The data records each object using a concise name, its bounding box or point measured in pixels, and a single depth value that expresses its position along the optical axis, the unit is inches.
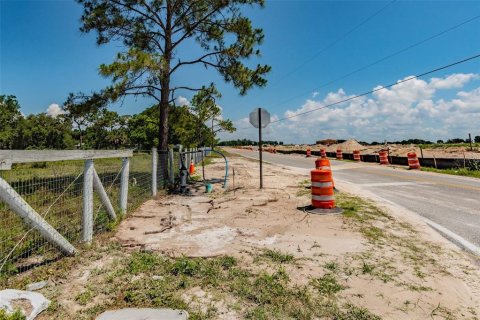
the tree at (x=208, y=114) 554.3
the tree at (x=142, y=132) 2886.3
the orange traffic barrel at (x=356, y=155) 1081.4
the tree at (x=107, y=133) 3204.7
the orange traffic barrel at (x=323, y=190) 296.8
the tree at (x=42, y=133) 2763.3
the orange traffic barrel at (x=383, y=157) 917.4
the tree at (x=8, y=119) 2241.1
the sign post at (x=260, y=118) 456.8
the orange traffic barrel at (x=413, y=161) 742.6
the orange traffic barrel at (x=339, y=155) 1240.2
